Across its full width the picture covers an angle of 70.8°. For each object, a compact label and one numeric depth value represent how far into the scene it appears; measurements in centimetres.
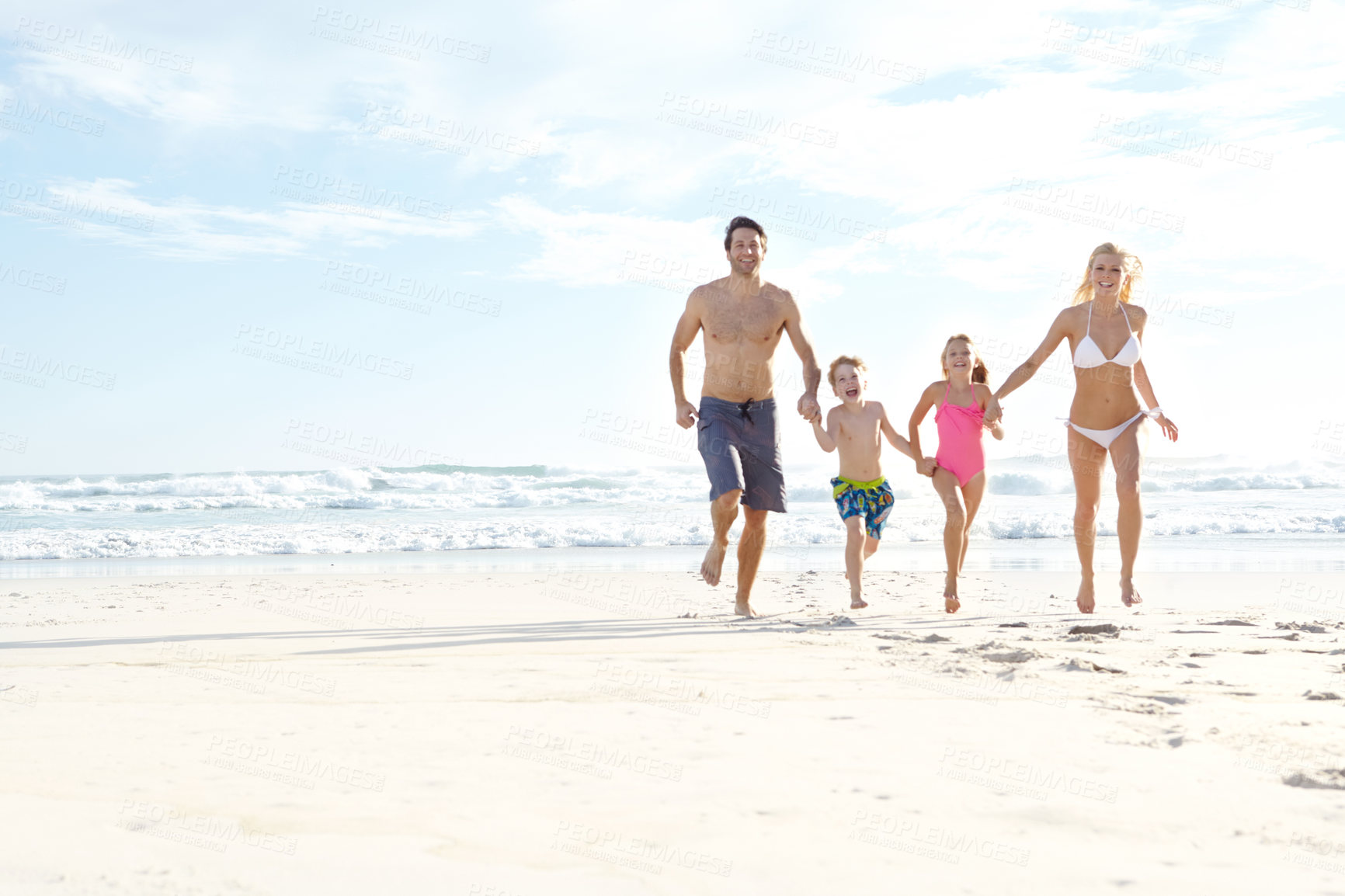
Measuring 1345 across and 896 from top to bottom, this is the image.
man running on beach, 554
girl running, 595
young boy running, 611
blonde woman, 564
